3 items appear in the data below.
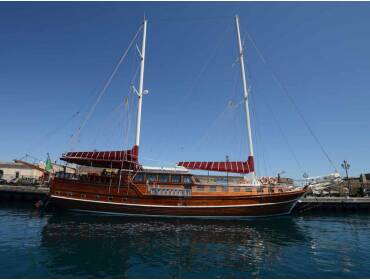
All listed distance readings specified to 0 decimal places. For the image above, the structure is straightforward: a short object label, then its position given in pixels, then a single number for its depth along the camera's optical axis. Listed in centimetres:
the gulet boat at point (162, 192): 2883
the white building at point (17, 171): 6338
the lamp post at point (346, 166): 4787
